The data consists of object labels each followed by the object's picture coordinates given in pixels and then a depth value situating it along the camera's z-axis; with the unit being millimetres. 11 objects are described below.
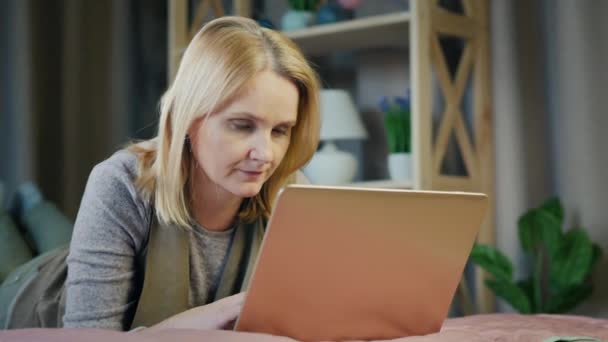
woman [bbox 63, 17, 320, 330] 1215
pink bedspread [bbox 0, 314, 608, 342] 792
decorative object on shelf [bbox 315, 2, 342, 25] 2459
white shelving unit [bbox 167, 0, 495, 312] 2191
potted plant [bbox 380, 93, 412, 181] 2311
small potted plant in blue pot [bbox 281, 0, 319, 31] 2506
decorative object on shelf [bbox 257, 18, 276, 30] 2355
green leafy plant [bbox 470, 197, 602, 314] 2039
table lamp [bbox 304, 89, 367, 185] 2398
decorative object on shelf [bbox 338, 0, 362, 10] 2469
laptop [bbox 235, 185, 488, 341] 896
